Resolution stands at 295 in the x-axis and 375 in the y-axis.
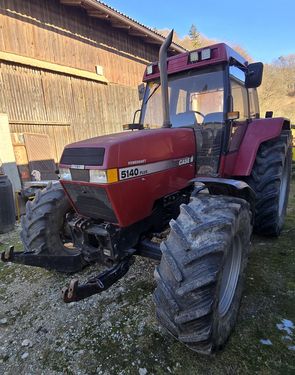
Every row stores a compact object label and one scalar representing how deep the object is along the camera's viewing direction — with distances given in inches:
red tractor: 68.7
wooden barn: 250.7
